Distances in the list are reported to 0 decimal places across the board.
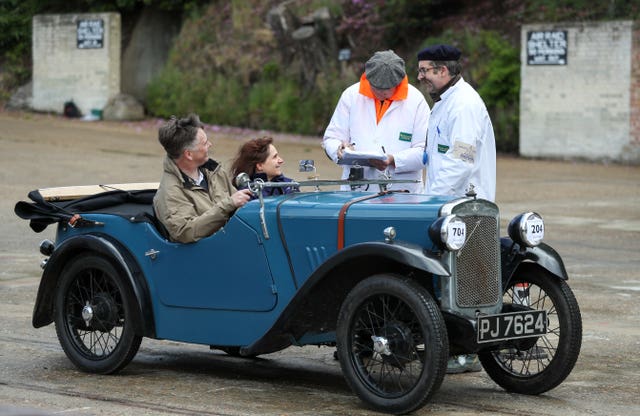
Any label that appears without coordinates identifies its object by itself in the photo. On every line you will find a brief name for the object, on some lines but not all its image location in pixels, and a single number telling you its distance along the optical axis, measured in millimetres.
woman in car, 15078
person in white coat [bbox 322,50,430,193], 15820
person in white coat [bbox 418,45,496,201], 14305
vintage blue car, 11891
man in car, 13644
